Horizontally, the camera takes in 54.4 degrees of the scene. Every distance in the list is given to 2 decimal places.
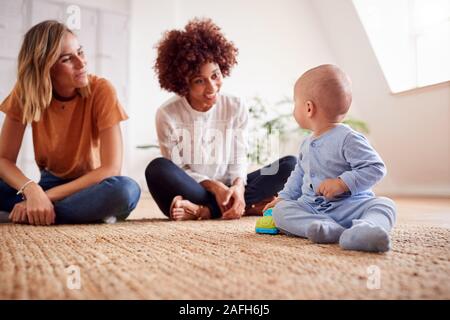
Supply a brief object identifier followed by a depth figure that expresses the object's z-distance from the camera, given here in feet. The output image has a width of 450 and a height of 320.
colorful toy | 3.36
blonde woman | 4.42
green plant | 11.91
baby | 2.74
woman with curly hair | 5.10
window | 10.05
